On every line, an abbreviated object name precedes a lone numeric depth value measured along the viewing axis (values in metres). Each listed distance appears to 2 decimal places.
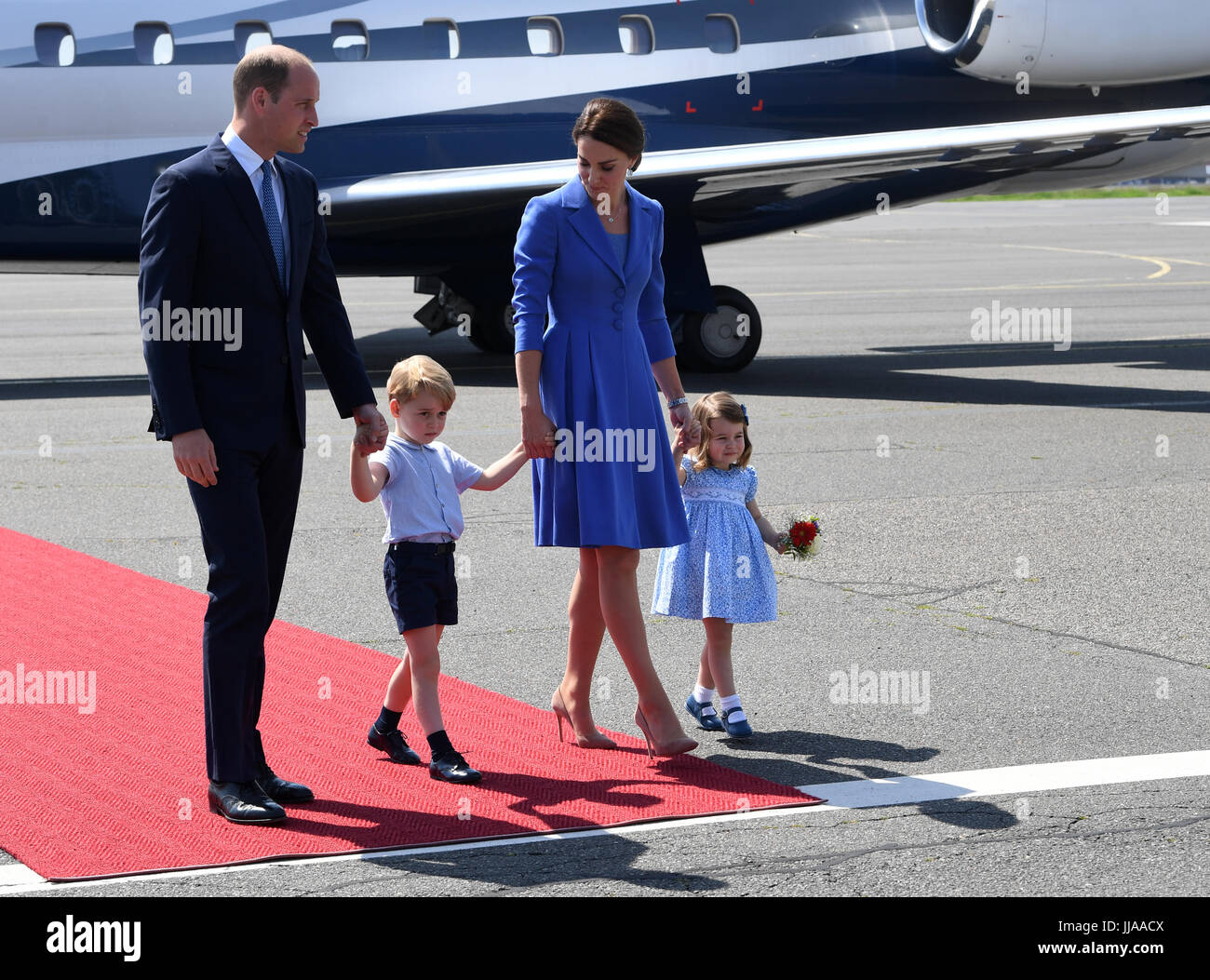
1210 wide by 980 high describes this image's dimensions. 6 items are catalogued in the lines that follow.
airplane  28.42
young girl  10.77
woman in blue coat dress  10.03
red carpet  8.76
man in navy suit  8.87
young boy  9.87
